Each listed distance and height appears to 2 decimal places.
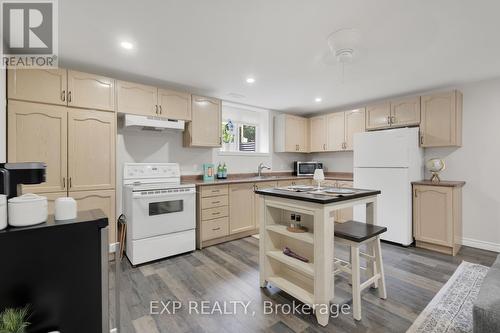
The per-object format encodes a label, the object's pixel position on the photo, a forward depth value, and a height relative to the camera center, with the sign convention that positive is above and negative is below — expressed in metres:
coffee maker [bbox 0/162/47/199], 0.97 -0.04
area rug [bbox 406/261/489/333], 1.68 -1.15
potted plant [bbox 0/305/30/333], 0.76 -0.52
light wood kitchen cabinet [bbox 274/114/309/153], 4.79 +0.66
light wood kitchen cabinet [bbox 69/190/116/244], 2.58 -0.42
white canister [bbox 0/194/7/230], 0.85 -0.17
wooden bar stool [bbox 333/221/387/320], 1.79 -0.76
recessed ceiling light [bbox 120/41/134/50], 2.19 +1.14
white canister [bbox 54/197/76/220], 1.00 -0.19
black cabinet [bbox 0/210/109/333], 0.88 -0.43
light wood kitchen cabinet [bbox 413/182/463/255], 3.03 -0.70
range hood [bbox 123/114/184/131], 2.84 +0.53
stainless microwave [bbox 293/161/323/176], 4.96 -0.07
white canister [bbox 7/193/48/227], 0.88 -0.17
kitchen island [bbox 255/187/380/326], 1.72 -0.62
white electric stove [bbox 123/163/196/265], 2.73 -0.61
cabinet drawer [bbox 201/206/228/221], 3.30 -0.69
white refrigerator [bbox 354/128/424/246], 3.25 -0.11
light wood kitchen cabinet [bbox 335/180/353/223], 4.12 -0.85
